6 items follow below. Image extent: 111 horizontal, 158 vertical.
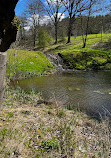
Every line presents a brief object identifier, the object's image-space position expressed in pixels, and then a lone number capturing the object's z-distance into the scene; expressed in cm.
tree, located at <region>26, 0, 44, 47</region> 3198
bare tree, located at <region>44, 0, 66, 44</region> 2336
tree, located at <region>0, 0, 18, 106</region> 184
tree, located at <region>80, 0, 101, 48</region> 2169
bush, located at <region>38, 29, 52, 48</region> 2820
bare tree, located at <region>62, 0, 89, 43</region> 2221
